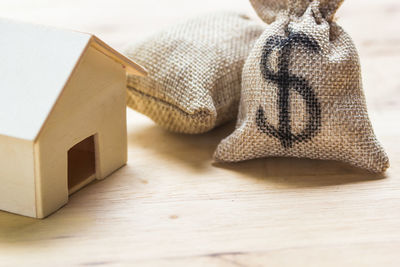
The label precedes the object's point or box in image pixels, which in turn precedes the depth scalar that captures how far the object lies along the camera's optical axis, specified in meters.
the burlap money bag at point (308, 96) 0.51
